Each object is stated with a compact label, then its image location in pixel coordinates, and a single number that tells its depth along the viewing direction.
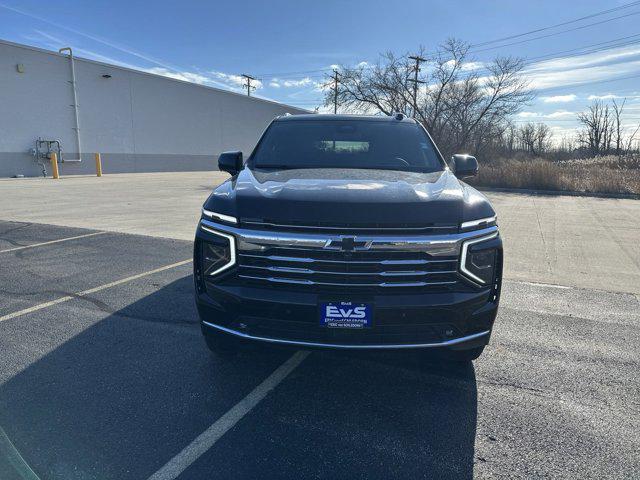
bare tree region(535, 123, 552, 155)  70.44
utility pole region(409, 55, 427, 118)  34.50
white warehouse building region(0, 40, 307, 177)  22.78
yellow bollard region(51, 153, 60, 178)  22.27
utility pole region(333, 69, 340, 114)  36.16
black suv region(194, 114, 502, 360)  2.61
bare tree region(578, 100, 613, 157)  70.88
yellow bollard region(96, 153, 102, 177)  25.17
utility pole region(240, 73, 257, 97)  60.59
